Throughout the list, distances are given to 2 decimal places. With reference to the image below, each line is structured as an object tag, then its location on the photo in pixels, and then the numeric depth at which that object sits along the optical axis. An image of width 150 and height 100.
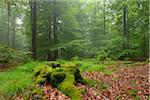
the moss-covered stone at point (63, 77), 2.74
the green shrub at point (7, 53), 5.57
